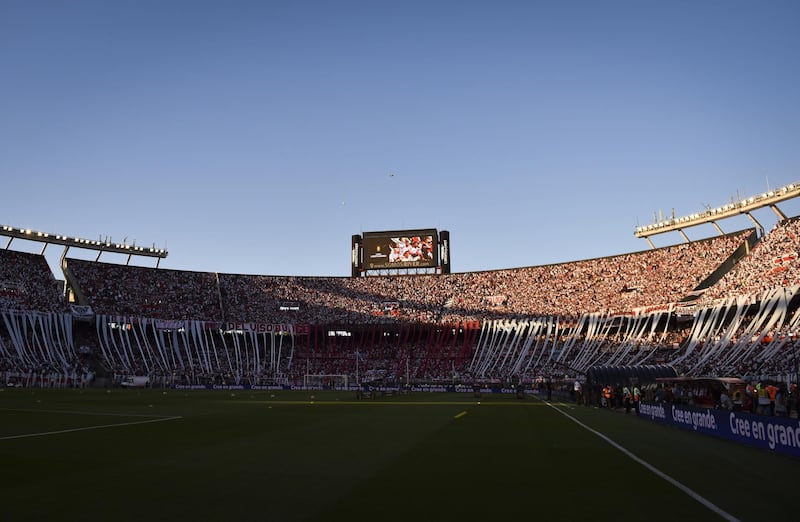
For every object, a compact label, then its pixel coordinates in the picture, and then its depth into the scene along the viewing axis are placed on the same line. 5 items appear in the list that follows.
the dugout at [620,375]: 43.47
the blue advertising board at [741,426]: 17.23
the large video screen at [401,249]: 113.81
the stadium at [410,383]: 10.80
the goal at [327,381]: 86.88
